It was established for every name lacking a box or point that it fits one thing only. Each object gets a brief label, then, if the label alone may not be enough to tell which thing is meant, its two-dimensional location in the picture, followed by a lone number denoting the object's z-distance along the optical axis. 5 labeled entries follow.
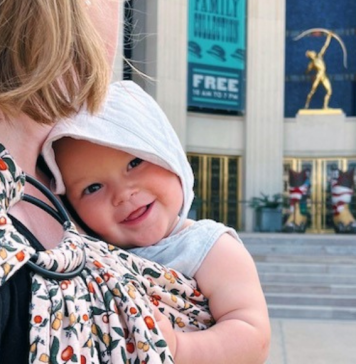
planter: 16.78
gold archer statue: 18.81
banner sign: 17.61
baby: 0.83
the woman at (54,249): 0.58
